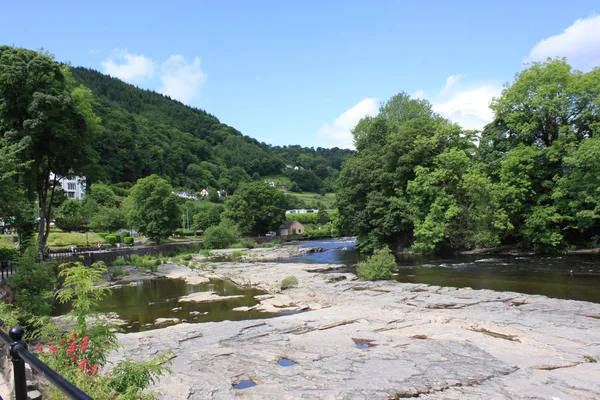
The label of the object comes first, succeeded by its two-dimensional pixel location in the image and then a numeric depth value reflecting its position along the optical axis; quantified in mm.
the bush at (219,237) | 62625
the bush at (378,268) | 25094
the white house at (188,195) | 126512
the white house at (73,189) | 107125
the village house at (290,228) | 93425
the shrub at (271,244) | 68838
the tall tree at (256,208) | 77750
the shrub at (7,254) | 26789
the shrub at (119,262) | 37594
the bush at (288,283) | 24625
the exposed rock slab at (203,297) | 22484
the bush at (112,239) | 56041
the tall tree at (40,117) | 24469
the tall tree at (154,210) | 57125
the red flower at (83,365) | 5262
